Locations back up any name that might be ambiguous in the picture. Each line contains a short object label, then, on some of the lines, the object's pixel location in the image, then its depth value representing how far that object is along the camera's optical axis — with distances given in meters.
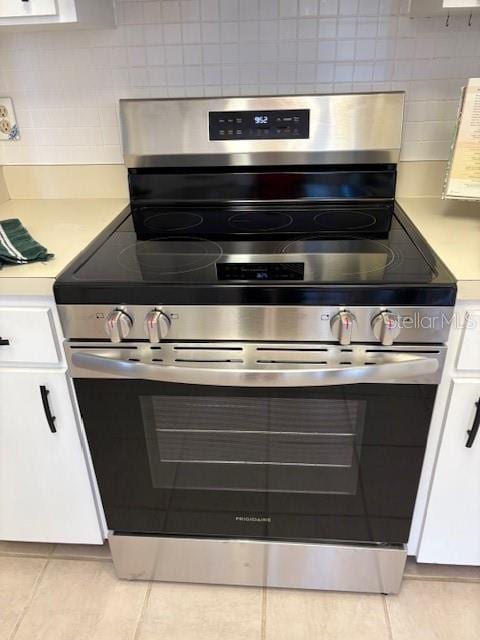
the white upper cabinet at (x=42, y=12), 1.13
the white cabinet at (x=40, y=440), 1.12
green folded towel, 1.09
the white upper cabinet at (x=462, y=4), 1.09
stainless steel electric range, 1.02
